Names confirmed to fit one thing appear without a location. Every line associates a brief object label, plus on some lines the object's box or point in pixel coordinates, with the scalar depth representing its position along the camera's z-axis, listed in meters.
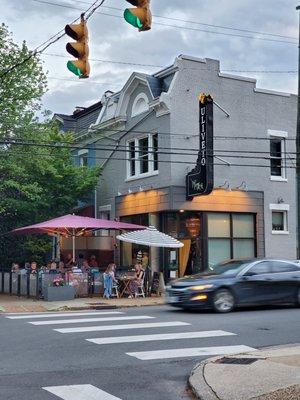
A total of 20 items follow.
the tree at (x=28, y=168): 22.41
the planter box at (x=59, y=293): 20.31
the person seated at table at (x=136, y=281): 21.66
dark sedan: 15.80
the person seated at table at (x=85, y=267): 21.92
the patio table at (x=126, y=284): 21.53
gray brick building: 24.08
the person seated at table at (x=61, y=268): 21.31
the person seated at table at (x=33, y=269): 21.96
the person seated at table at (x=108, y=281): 21.27
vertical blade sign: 22.59
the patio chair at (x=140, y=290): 21.78
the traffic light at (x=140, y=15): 7.96
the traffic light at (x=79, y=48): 9.62
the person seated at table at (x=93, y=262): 25.00
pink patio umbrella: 21.36
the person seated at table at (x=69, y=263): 22.43
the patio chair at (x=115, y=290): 21.50
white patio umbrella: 21.39
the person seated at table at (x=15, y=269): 23.74
